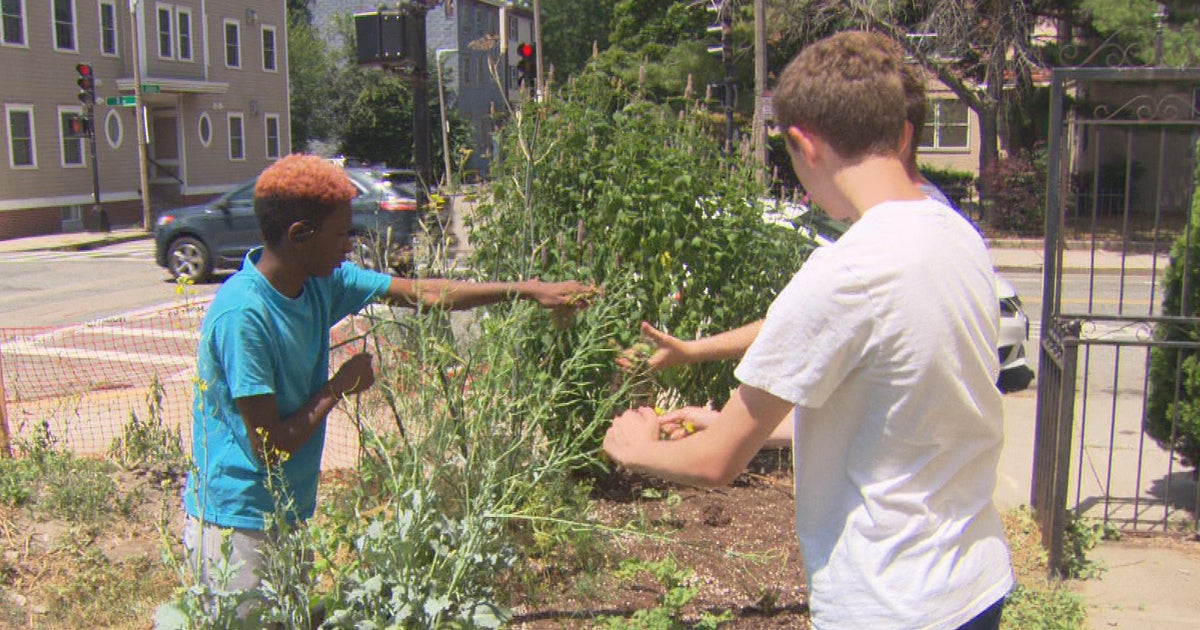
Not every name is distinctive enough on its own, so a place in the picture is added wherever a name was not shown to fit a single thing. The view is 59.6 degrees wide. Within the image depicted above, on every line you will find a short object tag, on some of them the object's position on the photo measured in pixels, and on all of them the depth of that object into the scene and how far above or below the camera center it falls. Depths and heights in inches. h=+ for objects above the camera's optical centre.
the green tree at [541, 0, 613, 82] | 2910.9 +399.4
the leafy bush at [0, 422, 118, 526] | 175.9 -53.3
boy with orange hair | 97.0 -18.9
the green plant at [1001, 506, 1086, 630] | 147.1 -63.8
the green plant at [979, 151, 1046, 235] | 826.8 -20.5
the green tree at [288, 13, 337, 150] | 1889.8 +150.5
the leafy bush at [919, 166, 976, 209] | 998.4 -13.6
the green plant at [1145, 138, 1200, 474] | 191.0 -37.1
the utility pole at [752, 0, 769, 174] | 735.7 +86.2
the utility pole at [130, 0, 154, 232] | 1026.7 +37.4
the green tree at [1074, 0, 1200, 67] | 687.1 +99.1
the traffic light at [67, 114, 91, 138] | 1016.2 +44.8
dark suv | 615.2 -36.6
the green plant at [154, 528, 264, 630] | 94.5 -39.3
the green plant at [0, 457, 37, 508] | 178.9 -53.2
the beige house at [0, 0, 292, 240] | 1031.6 +80.9
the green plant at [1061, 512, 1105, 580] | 173.5 -65.2
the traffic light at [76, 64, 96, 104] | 983.6 +84.0
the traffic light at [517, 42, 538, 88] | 564.1 +60.7
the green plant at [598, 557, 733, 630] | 128.1 -54.2
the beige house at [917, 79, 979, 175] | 1323.8 +29.3
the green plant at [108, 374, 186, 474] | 194.9 -51.3
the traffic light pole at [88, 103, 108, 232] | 1046.4 -25.2
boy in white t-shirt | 66.0 -13.5
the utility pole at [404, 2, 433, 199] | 313.6 +25.3
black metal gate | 171.0 -45.0
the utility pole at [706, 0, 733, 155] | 791.7 +87.8
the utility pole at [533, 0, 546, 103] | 937.5 +141.1
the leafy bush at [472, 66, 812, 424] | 180.7 -8.7
